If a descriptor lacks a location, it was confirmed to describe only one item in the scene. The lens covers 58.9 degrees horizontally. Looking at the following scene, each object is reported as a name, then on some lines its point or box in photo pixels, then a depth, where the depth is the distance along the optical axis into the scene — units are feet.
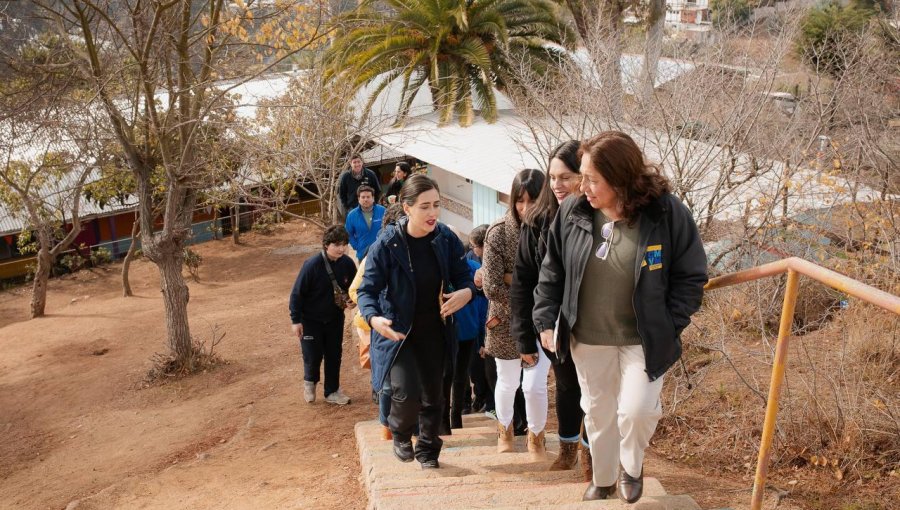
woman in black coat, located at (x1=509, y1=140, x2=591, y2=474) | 12.82
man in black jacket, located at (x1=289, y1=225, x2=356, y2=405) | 22.70
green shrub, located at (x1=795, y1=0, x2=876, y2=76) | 77.77
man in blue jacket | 27.81
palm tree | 57.16
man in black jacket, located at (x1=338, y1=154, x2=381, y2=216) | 33.94
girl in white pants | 14.20
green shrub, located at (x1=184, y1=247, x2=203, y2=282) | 62.94
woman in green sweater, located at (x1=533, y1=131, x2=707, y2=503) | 10.75
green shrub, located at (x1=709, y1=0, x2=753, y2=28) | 35.62
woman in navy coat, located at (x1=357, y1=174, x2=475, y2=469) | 14.33
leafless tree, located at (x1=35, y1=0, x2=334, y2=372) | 28.89
